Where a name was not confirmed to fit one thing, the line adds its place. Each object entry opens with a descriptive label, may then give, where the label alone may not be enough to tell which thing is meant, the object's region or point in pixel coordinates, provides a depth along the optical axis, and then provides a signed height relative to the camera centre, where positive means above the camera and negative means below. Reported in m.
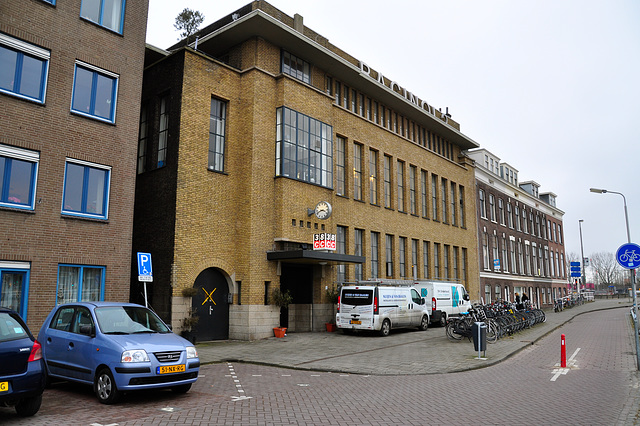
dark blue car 6.78 -1.12
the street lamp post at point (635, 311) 12.25 -0.54
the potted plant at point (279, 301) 20.11 -0.54
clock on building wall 22.45 +3.55
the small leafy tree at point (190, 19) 26.02 +14.09
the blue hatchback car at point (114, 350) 8.26 -1.10
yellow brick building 18.98 +4.85
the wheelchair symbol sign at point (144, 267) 14.68 +0.60
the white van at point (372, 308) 20.59 -0.84
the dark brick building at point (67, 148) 14.12 +4.29
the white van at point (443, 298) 25.33 -0.49
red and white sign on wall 21.30 +2.01
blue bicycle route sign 12.33 +0.85
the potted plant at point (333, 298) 23.55 -0.47
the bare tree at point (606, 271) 117.19 +4.45
